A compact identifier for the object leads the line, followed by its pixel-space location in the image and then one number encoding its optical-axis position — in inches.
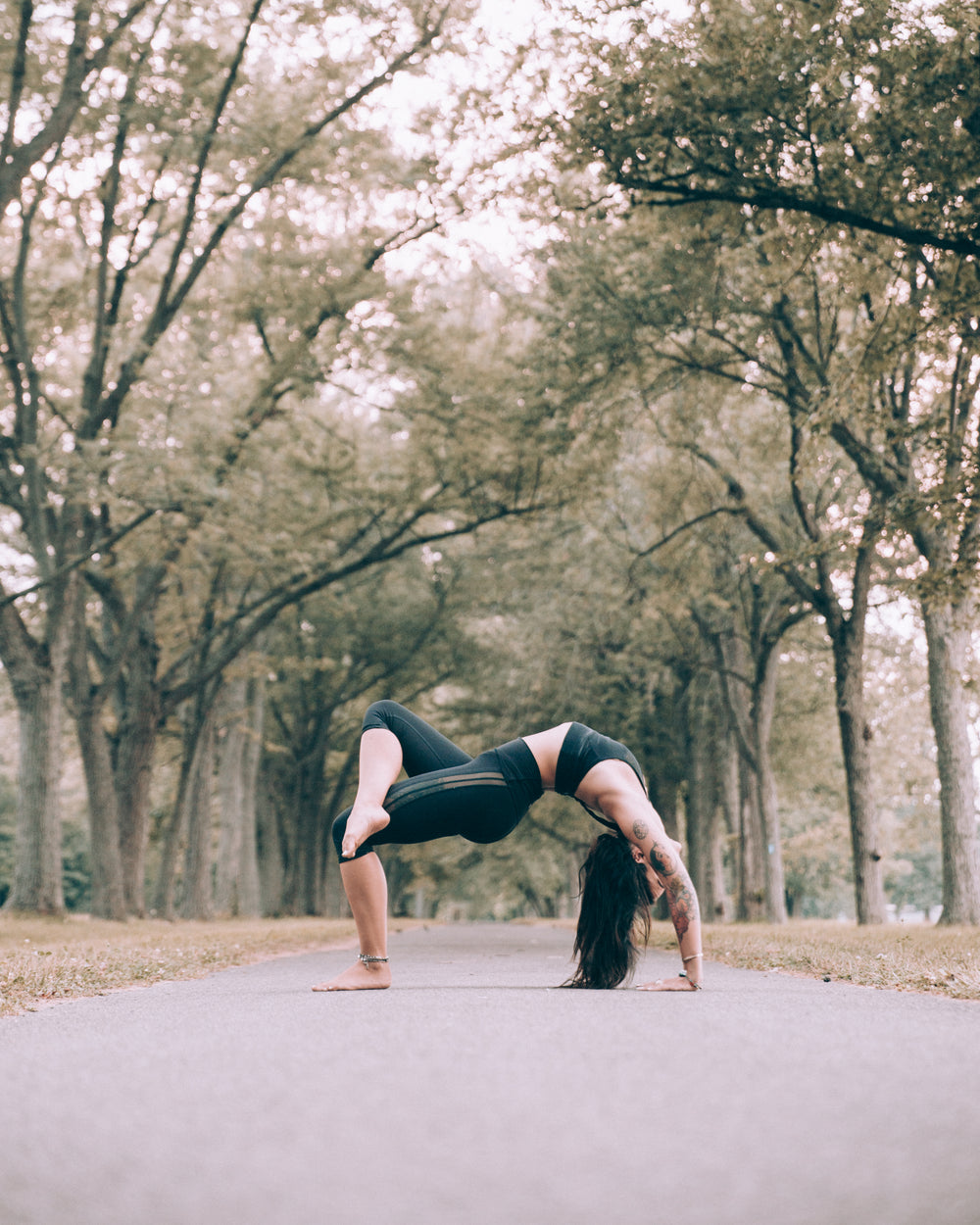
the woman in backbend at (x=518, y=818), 206.7
